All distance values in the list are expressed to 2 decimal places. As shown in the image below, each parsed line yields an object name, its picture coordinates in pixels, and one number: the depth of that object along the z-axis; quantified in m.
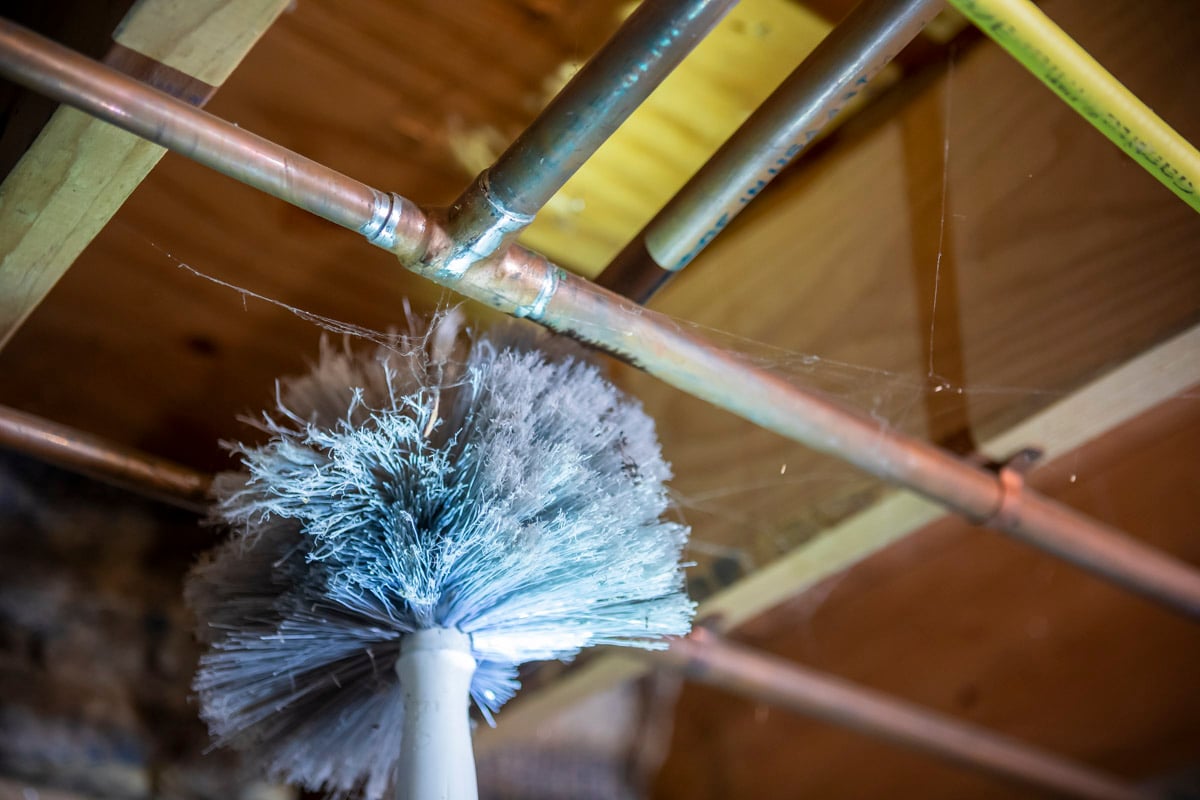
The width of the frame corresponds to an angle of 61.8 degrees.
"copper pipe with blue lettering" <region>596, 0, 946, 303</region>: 0.56
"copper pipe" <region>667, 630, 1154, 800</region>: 0.89
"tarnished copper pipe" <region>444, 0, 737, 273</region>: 0.47
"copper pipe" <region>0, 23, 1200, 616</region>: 0.47
